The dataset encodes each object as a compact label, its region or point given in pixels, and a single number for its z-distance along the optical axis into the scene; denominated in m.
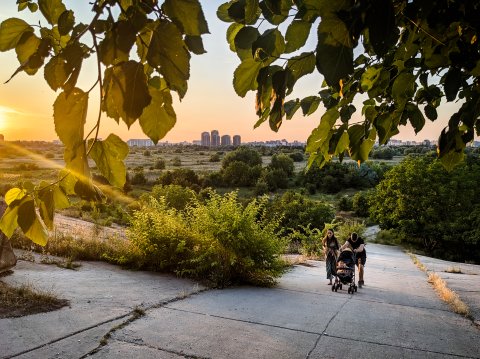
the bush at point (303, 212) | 25.31
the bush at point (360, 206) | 44.23
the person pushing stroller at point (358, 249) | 9.33
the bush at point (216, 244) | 8.16
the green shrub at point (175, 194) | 35.03
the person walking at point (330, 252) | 9.14
